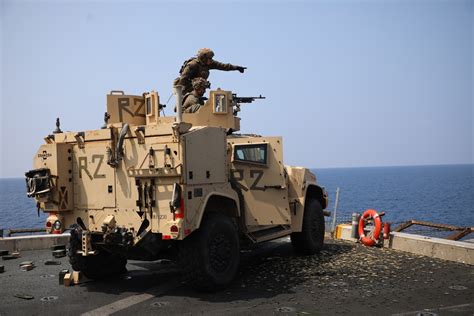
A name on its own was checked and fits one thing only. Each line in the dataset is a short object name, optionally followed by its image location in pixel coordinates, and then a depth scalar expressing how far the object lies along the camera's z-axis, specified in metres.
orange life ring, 11.63
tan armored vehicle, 7.61
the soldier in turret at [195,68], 10.83
